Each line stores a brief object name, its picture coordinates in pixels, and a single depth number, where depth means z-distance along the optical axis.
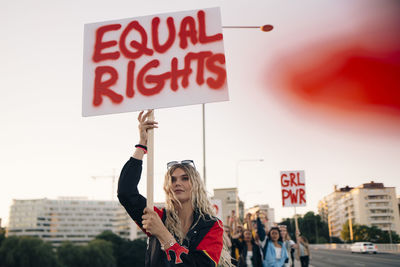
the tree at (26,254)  75.69
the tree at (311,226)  140.00
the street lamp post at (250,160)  32.26
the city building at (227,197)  98.19
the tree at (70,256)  87.38
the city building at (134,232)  174.31
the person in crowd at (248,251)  9.56
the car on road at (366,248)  47.69
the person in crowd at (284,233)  9.77
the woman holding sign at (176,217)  2.44
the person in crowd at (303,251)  14.31
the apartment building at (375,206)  128.50
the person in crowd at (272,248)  9.22
